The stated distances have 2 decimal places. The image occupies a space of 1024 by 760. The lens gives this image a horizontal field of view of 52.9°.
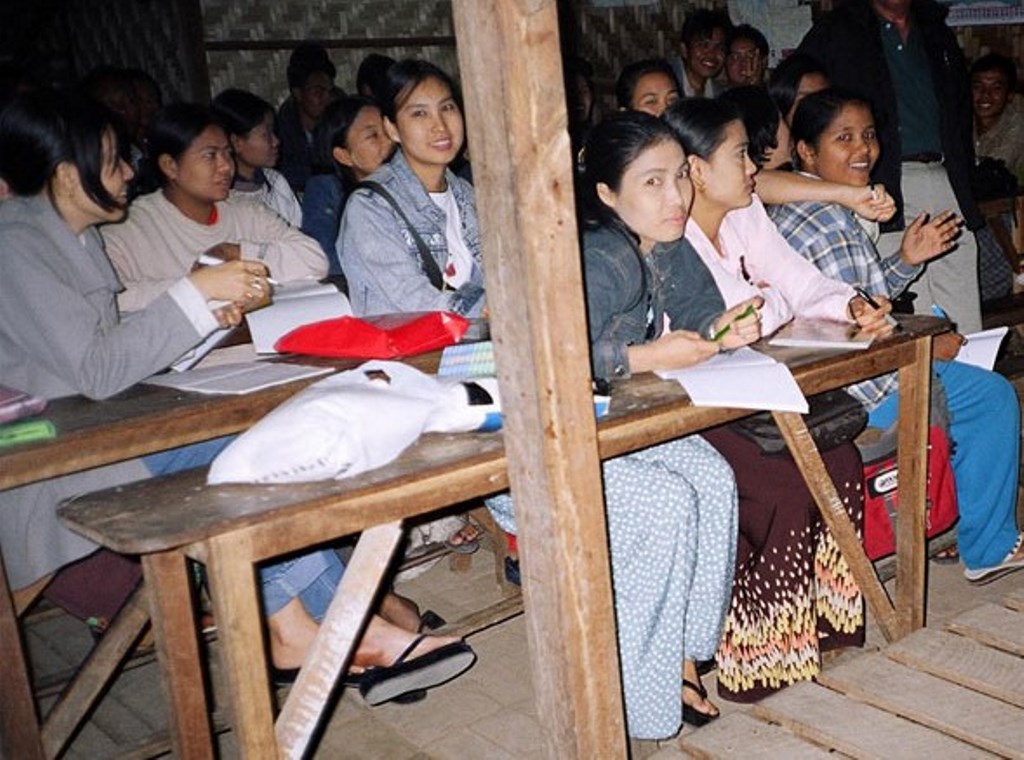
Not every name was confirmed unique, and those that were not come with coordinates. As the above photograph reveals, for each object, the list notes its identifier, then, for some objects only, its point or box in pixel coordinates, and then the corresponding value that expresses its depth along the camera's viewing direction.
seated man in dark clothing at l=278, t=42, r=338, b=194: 5.79
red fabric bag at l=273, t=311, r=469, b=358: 2.47
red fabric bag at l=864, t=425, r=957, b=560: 2.77
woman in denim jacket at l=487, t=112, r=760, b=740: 2.24
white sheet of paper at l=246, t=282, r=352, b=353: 2.66
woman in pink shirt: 2.49
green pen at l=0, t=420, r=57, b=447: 1.93
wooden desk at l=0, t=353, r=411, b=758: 1.99
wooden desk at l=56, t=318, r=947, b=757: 1.56
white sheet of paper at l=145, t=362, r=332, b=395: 2.24
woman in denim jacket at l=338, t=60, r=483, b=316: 2.90
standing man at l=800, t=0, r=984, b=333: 4.29
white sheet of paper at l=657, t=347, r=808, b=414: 2.04
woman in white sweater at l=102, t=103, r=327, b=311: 3.22
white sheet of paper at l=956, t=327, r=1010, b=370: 3.05
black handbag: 2.50
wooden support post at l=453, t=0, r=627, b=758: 1.58
